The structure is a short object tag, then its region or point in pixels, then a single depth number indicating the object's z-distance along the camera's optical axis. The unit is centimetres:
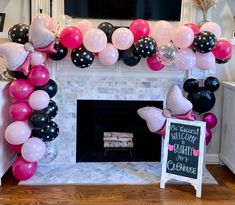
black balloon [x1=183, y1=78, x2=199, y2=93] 327
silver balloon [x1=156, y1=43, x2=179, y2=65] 291
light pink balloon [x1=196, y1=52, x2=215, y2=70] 307
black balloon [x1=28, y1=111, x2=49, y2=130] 289
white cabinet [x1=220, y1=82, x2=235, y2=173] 327
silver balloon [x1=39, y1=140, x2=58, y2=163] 328
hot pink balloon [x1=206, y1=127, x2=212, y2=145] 330
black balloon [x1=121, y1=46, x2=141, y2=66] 304
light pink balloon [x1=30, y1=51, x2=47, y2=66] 292
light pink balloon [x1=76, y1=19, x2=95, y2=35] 300
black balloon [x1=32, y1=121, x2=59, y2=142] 301
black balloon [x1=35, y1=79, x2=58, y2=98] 303
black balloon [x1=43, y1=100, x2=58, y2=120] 301
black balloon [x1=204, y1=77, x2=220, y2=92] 325
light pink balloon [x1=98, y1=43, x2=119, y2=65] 301
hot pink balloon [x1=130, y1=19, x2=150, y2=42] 300
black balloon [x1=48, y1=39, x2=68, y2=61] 299
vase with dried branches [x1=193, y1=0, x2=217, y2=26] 326
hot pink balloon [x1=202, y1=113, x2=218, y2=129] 332
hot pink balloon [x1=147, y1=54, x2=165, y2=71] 312
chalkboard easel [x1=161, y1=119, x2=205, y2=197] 290
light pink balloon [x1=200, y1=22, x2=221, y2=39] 304
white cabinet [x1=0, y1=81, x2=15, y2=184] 300
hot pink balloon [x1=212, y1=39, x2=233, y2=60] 305
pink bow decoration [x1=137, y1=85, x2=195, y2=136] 300
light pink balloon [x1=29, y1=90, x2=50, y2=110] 290
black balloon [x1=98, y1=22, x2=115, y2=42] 300
